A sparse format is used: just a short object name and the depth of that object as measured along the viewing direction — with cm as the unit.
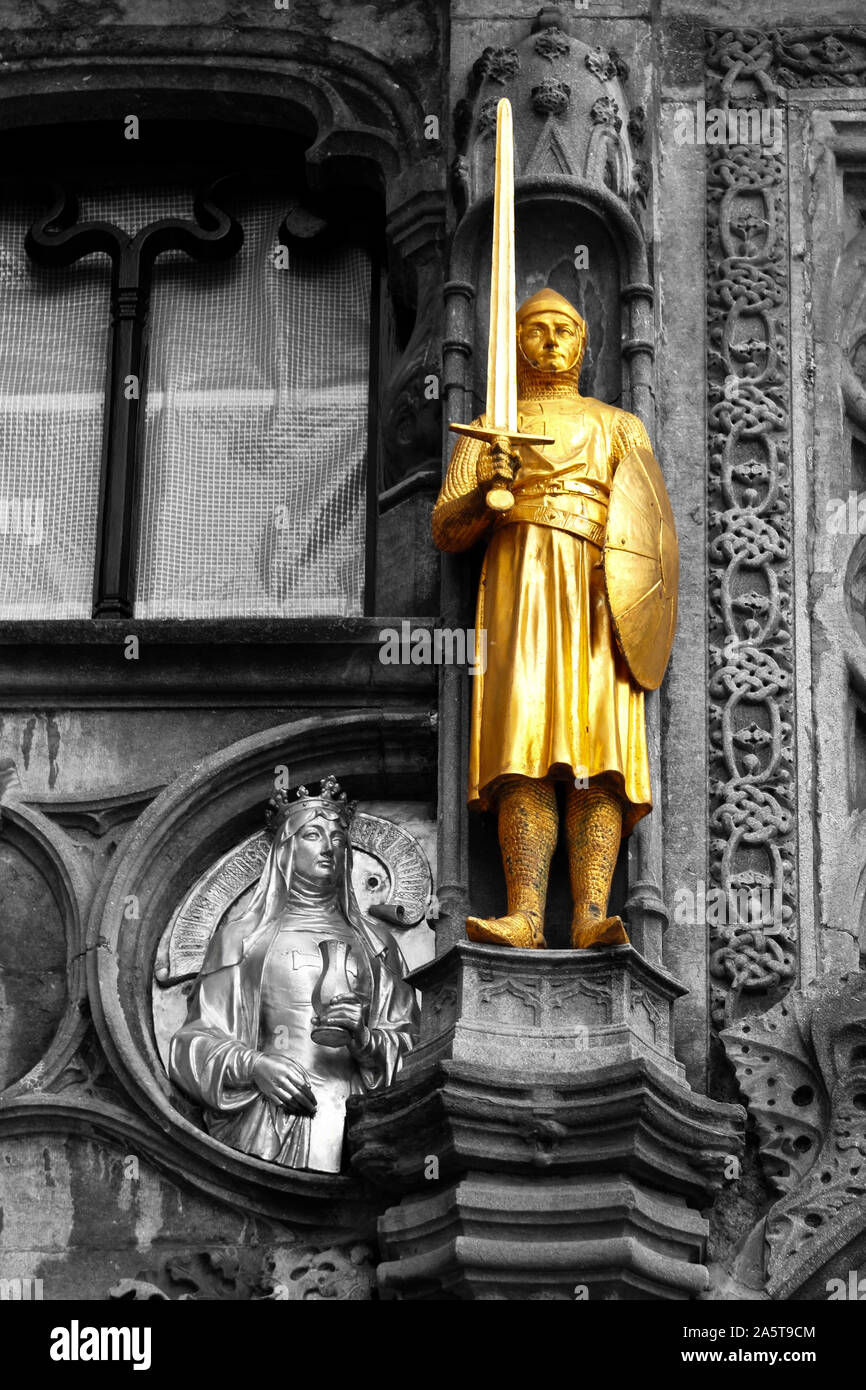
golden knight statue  1143
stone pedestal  1068
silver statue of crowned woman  1151
